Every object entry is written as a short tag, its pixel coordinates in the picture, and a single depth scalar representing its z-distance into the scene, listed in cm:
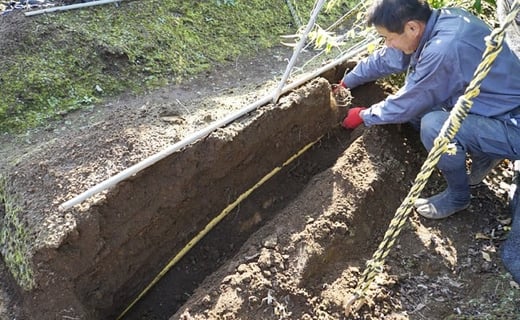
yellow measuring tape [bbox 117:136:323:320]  301
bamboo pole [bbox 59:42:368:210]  262
